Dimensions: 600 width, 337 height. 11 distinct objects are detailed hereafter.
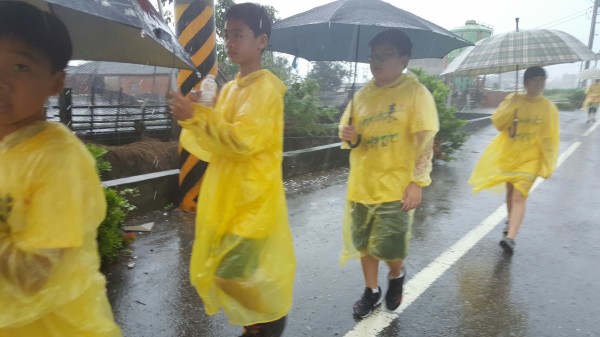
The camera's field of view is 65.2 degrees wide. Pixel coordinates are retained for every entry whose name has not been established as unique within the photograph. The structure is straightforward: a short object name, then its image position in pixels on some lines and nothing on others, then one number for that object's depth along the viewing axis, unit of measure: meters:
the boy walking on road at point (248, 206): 2.21
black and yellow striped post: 5.14
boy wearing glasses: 2.89
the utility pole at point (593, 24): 31.90
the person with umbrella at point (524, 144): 4.49
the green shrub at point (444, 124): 8.63
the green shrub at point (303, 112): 9.08
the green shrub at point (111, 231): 3.65
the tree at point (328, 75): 12.53
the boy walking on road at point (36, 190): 1.29
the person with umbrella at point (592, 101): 17.58
